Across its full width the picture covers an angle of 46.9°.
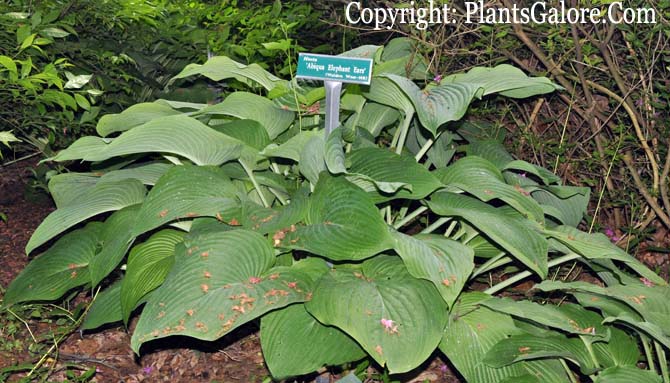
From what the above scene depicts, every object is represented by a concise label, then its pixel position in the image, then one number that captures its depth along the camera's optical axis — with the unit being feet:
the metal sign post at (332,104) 8.27
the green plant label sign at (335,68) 8.08
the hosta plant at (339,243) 7.48
